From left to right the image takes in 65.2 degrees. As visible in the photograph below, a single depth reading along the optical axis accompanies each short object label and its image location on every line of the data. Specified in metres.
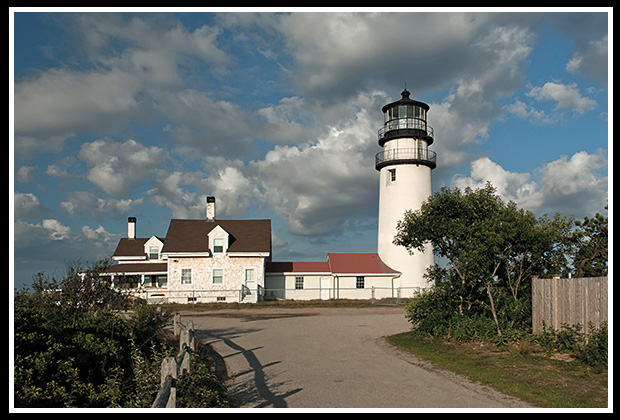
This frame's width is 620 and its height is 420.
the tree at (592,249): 13.31
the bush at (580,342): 10.17
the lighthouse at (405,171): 36.28
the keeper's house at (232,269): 34.84
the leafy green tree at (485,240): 13.52
